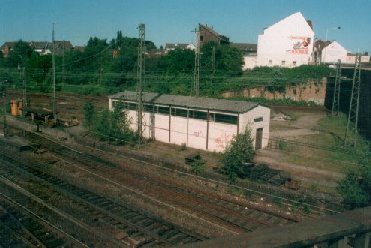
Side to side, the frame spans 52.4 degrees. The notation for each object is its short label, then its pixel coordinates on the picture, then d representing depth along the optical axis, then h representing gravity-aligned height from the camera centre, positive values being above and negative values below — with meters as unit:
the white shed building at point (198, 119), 23.56 -2.85
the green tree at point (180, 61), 53.00 +2.09
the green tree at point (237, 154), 18.28 -3.76
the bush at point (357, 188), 14.16 -4.03
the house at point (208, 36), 60.97 +6.66
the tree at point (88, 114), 29.84 -3.26
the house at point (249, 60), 59.37 +2.89
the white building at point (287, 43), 55.62 +5.43
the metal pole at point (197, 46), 28.17 +2.25
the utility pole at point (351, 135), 26.42 -4.09
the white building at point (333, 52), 63.06 +4.92
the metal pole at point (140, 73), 24.62 +0.09
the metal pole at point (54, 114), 32.66 -3.69
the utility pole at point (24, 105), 35.03 -3.38
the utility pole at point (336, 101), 36.94 -2.32
